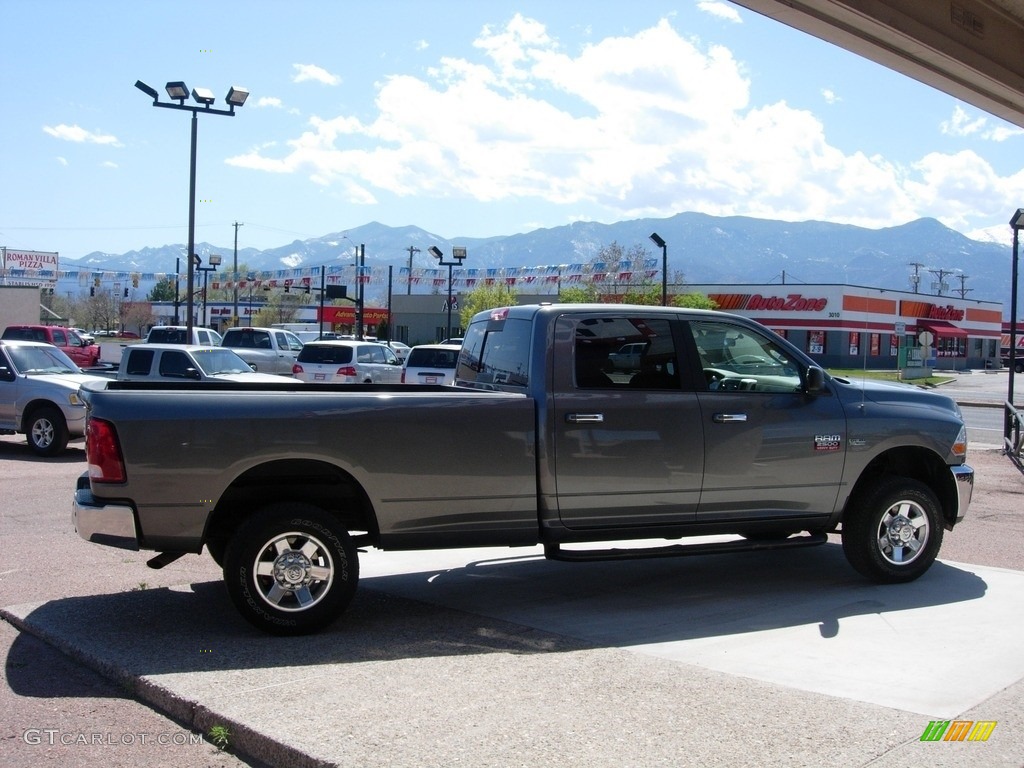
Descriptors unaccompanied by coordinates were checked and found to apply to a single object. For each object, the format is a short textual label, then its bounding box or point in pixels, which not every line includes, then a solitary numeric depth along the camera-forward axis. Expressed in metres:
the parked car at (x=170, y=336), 28.02
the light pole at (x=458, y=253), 47.25
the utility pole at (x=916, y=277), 93.62
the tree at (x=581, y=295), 44.30
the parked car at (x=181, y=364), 17.36
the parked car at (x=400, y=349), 44.98
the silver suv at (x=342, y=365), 26.55
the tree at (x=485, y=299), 64.38
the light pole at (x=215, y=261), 75.30
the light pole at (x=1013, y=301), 18.19
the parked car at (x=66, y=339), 33.00
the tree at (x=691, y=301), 47.51
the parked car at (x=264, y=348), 30.94
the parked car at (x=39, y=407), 14.79
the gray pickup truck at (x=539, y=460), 5.66
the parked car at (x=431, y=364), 23.12
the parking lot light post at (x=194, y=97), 24.55
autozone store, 64.69
